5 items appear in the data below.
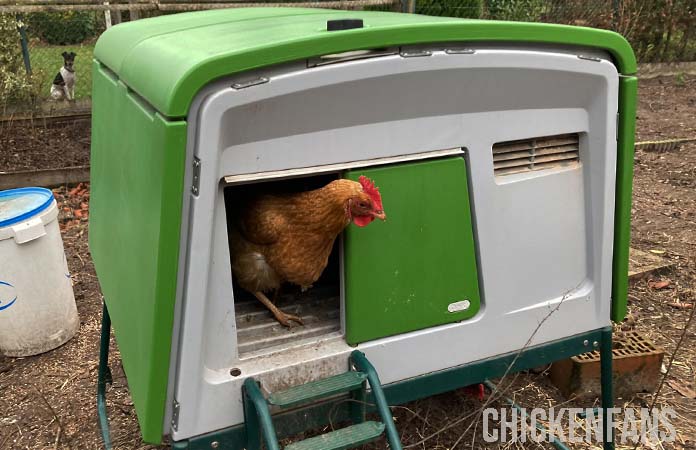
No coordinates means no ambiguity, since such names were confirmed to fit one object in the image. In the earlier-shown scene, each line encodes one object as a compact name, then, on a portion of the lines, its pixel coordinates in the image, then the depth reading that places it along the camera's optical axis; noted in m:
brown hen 1.46
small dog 6.80
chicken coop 1.28
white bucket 2.86
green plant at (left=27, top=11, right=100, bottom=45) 7.46
